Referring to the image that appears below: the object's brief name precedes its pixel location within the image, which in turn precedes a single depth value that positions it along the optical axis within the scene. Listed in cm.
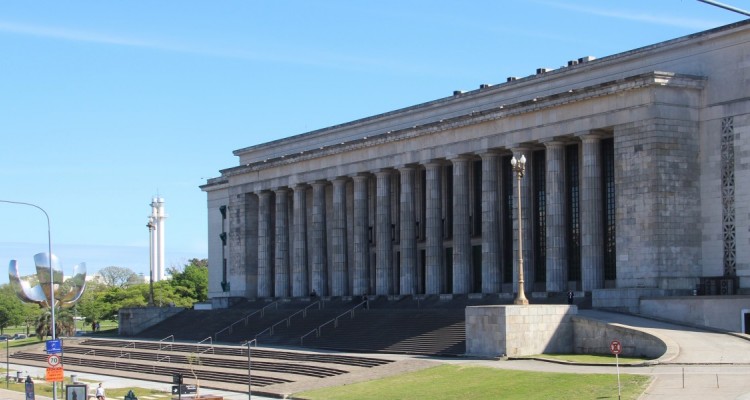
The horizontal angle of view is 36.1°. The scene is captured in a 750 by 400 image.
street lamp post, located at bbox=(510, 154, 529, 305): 5300
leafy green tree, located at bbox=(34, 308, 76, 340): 10700
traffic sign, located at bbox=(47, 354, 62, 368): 4662
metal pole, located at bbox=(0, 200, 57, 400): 5045
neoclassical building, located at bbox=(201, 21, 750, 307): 6147
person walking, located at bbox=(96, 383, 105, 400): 5119
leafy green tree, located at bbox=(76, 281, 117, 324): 14738
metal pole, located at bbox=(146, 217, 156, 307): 9281
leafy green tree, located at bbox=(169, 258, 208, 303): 15800
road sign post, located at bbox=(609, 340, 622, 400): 4084
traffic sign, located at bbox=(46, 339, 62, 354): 4741
